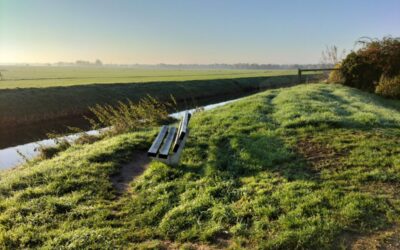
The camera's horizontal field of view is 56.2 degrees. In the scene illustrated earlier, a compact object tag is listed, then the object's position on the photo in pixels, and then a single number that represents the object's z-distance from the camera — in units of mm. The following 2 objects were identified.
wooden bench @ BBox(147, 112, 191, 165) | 7250
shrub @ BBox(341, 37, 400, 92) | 19891
